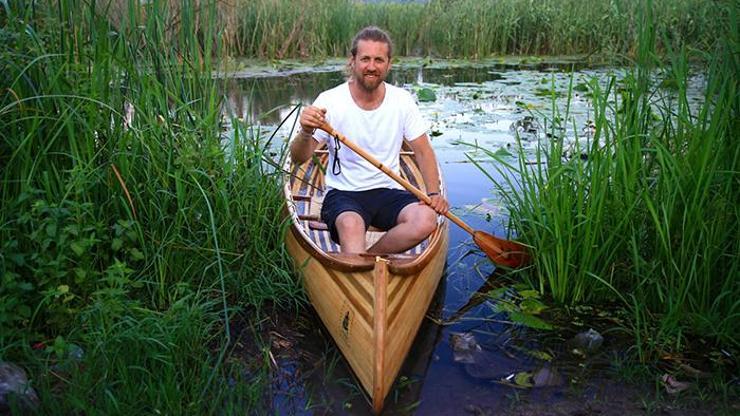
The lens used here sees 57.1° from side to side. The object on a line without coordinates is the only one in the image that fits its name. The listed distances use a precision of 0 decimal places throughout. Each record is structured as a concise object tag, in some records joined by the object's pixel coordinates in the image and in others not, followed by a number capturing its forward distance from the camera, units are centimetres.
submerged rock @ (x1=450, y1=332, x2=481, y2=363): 314
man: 357
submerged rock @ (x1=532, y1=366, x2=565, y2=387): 288
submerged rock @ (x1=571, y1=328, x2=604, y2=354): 312
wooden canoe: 268
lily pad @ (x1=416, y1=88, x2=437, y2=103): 869
